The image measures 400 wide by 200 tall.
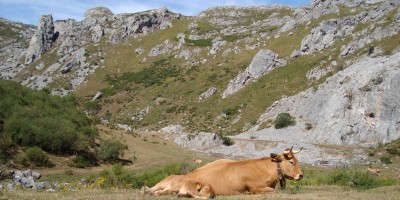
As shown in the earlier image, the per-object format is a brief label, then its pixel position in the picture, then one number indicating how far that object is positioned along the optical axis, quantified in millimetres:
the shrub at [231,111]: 92538
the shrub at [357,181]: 16261
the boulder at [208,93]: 110000
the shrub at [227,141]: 64750
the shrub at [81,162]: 42069
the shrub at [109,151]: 47812
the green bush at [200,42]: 147000
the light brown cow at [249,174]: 11336
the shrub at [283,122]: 71688
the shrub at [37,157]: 37906
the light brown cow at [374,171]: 32037
